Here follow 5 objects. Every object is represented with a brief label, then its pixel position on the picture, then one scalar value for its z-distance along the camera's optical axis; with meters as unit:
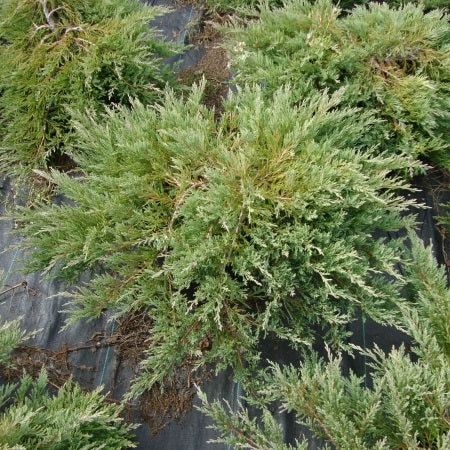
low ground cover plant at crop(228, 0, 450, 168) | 2.60
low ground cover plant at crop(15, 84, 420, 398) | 2.04
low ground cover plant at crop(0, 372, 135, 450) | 1.63
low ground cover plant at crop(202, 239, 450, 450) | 1.70
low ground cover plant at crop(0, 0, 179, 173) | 2.69
